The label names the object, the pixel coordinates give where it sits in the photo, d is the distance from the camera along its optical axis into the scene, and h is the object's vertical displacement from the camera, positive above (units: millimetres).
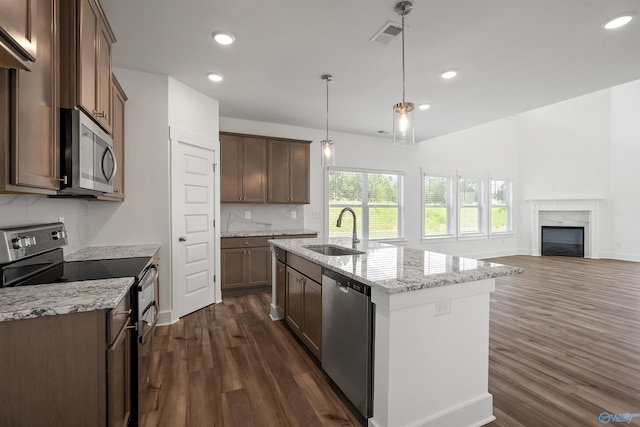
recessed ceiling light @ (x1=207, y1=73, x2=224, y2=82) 3325 +1515
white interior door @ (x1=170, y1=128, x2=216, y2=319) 3404 -113
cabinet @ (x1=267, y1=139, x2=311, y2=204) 4848 +678
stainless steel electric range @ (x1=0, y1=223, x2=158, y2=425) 1539 -356
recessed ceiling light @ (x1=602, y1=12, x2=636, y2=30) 2299 +1505
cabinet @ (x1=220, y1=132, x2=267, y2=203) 4500 +664
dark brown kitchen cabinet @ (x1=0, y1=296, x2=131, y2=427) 1124 -617
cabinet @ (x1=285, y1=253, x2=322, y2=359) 2322 -764
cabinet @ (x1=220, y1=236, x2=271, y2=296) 4295 -768
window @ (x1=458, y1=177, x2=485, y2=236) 7398 +177
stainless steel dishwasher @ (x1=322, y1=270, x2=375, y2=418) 1686 -777
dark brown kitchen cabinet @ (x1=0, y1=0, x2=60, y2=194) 1141 +385
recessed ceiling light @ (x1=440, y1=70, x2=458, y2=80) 3271 +1522
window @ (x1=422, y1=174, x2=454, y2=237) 6908 +168
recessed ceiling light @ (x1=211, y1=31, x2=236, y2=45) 2549 +1505
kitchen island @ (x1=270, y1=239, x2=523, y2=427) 1548 -700
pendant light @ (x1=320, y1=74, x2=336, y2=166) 3252 +638
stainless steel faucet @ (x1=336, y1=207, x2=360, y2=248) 3000 -264
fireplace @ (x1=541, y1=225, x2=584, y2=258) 7879 -752
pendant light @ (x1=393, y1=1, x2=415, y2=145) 2143 +688
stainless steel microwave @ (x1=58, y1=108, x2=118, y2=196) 1528 +313
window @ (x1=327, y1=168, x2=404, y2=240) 5875 +234
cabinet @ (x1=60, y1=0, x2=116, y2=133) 1551 +865
